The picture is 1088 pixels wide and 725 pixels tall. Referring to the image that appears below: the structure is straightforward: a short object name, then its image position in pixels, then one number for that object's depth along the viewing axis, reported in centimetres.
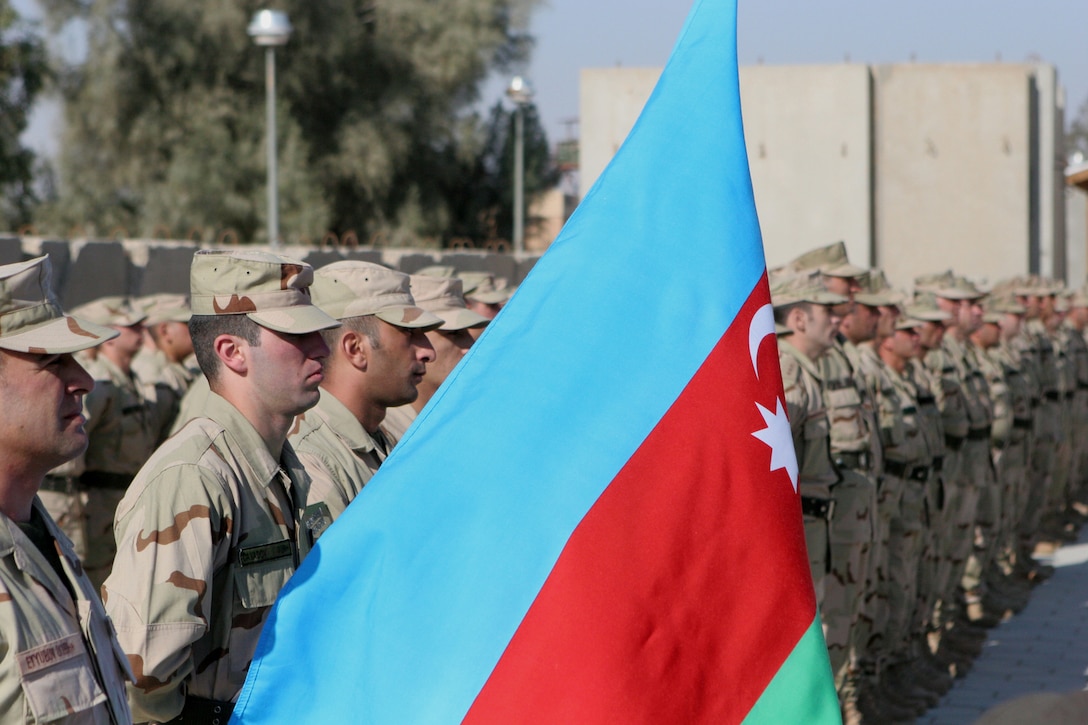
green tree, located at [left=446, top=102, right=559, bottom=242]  3347
